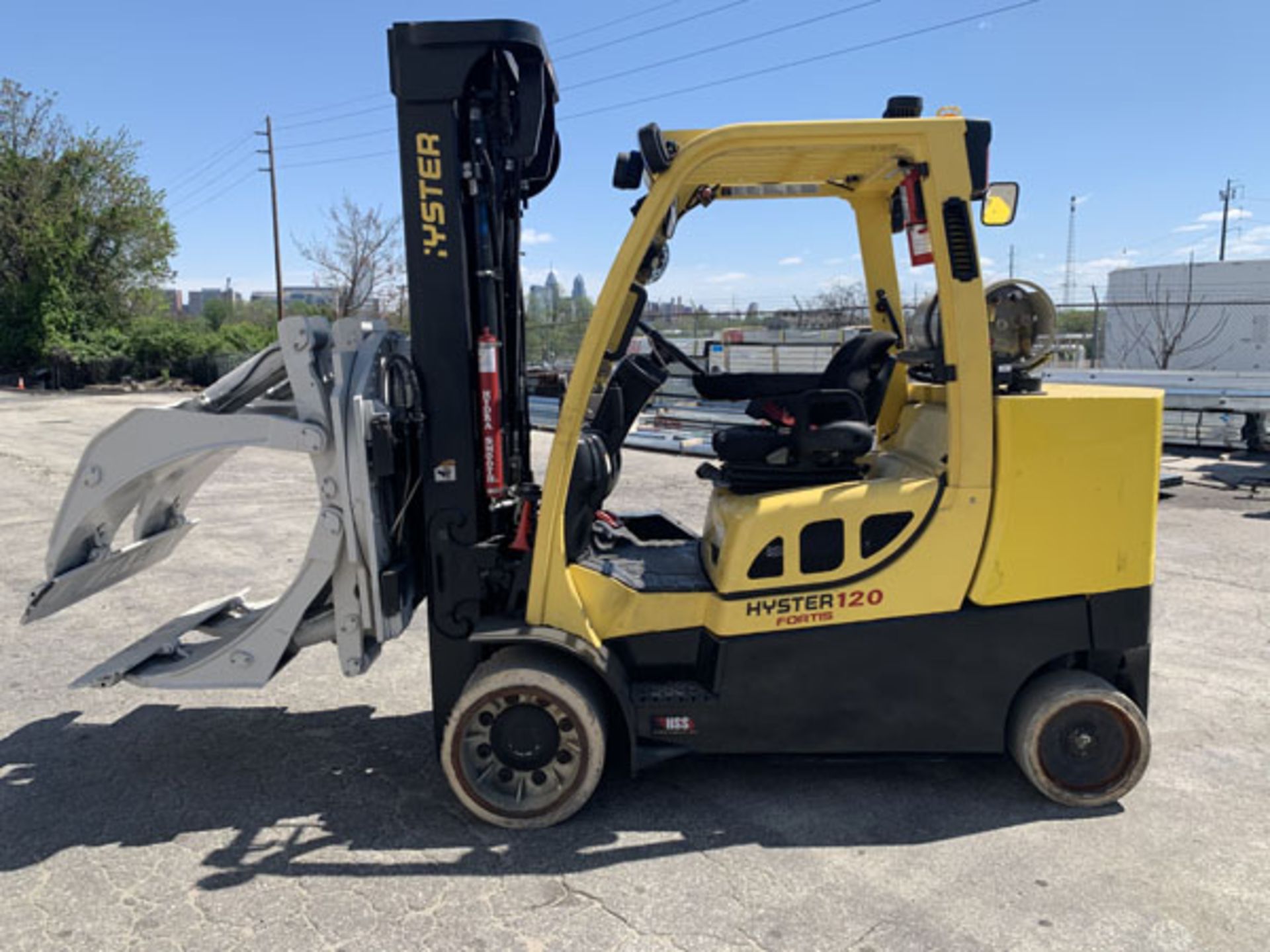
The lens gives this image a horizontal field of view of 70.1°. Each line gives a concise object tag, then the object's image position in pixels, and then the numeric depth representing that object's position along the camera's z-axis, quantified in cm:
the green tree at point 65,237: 3962
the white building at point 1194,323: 2438
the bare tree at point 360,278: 3450
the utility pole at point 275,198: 3500
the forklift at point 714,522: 346
